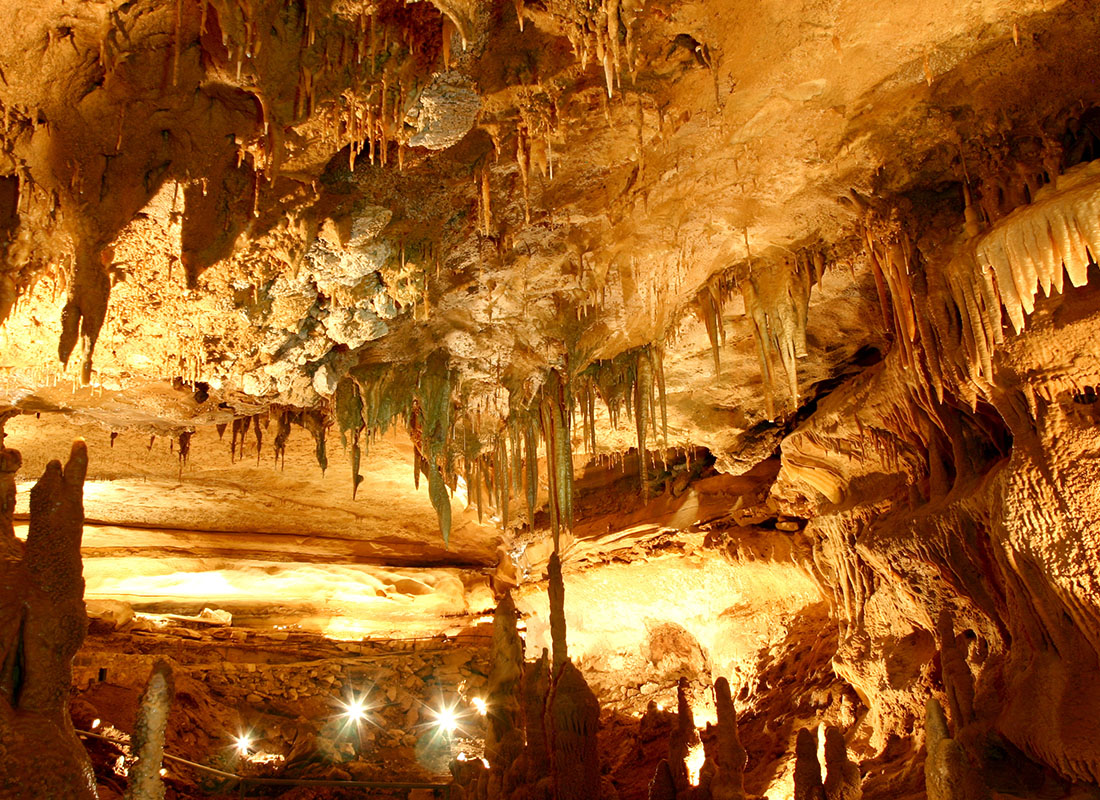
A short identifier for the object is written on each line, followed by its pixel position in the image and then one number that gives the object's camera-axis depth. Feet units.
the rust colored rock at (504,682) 26.08
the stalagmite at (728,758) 22.56
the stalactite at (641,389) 28.63
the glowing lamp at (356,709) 47.98
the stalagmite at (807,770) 20.99
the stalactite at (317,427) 30.53
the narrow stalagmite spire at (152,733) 20.45
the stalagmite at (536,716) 23.63
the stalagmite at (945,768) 16.65
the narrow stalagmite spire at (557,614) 24.42
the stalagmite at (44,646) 13.04
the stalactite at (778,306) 24.63
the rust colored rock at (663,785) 22.90
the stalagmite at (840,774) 20.54
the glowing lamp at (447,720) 49.32
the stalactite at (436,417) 29.07
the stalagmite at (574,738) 22.34
